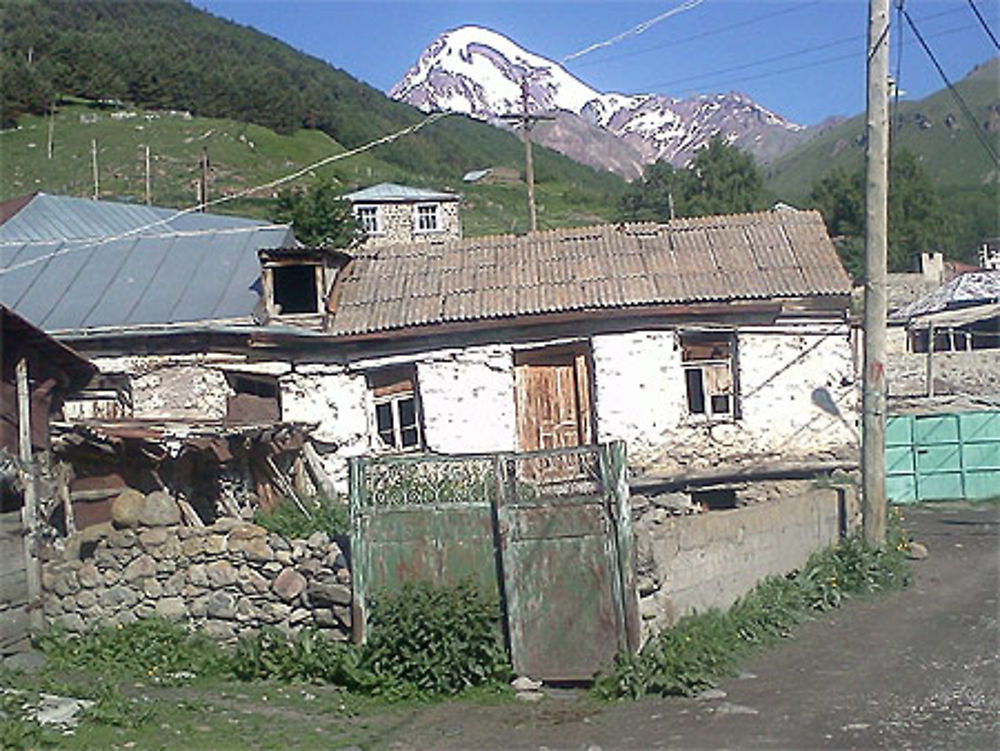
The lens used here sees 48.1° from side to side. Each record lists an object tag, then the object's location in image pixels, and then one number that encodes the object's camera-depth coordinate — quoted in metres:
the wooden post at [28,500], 9.98
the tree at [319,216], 32.59
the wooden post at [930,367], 24.39
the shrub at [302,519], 12.30
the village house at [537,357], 16.27
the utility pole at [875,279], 12.33
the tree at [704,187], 50.19
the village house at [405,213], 42.75
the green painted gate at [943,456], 19.20
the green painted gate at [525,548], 8.79
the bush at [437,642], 8.60
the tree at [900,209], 50.25
